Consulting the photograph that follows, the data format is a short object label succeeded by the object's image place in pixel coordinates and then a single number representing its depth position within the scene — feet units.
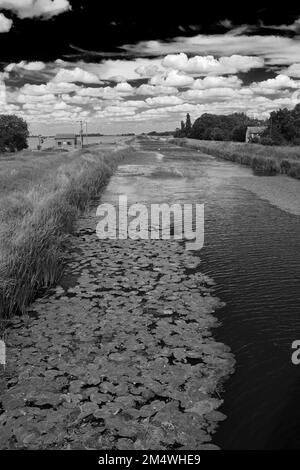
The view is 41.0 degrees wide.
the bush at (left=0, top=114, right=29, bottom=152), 272.31
